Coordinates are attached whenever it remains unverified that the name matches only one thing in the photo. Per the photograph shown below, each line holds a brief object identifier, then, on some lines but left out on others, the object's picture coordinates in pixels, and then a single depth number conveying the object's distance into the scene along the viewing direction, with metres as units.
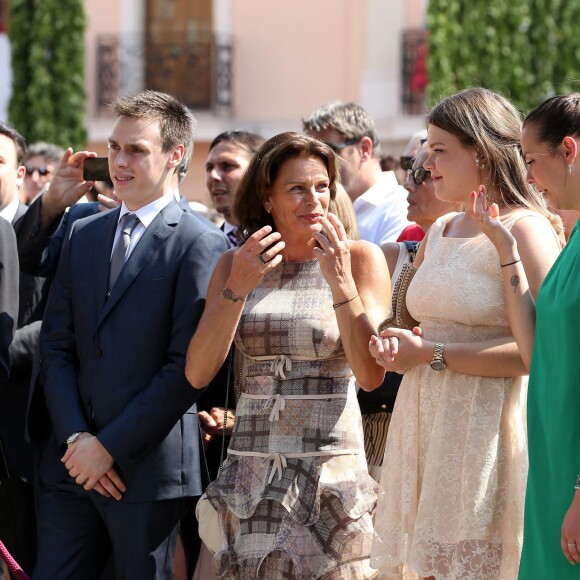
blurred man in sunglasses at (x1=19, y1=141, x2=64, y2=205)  16.40
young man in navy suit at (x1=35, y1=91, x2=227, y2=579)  9.25
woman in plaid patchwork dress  8.71
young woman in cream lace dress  7.88
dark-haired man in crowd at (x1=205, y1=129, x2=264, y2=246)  13.20
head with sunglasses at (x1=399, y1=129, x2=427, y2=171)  11.09
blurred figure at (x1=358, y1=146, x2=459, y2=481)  10.23
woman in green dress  6.90
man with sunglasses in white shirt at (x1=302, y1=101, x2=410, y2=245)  12.62
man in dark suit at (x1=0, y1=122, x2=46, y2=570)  10.97
